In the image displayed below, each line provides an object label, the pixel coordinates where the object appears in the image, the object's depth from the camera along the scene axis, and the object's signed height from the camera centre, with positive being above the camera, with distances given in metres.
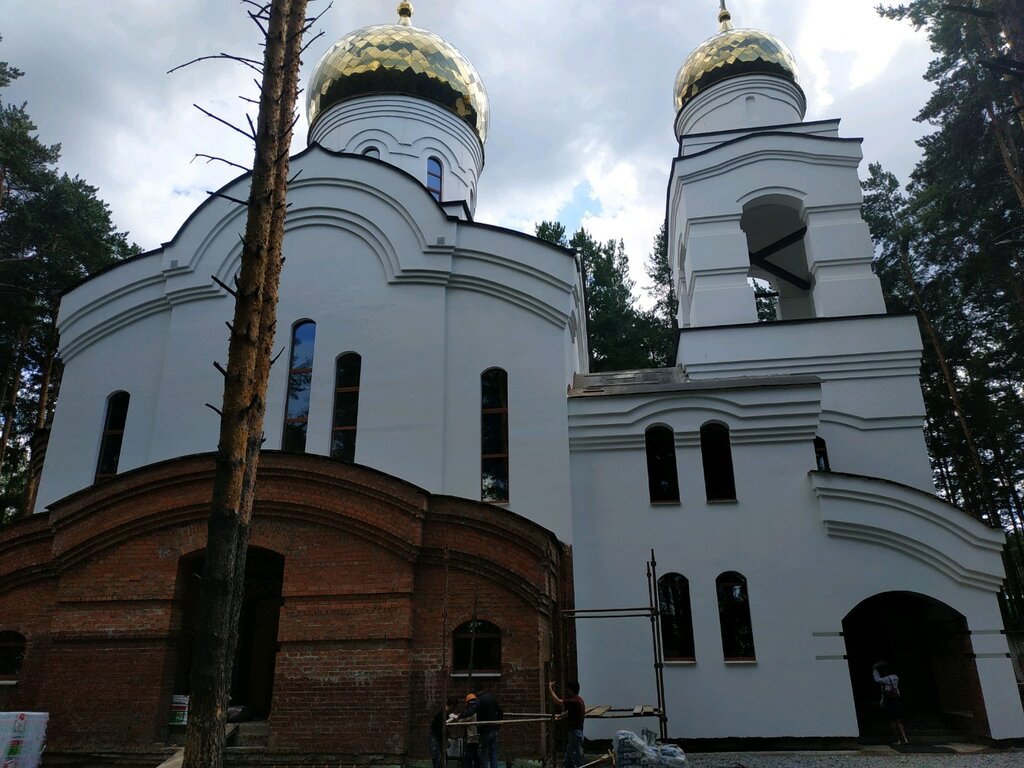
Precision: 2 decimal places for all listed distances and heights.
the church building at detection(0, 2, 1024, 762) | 8.64 +2.24
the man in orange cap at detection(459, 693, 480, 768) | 7.48 -0.61
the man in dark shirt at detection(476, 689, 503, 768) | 7.40 -0.51
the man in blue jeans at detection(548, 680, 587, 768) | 7.42 -0.45
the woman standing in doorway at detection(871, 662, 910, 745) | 10.11 -0.36
